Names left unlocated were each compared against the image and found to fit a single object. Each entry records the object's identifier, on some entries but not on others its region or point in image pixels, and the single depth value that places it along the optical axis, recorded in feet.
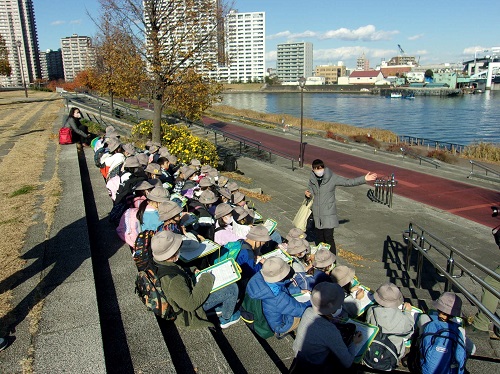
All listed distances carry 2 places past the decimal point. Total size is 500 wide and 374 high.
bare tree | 40.29
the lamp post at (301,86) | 63.23
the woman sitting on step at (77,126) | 41.24
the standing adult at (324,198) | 20.38
